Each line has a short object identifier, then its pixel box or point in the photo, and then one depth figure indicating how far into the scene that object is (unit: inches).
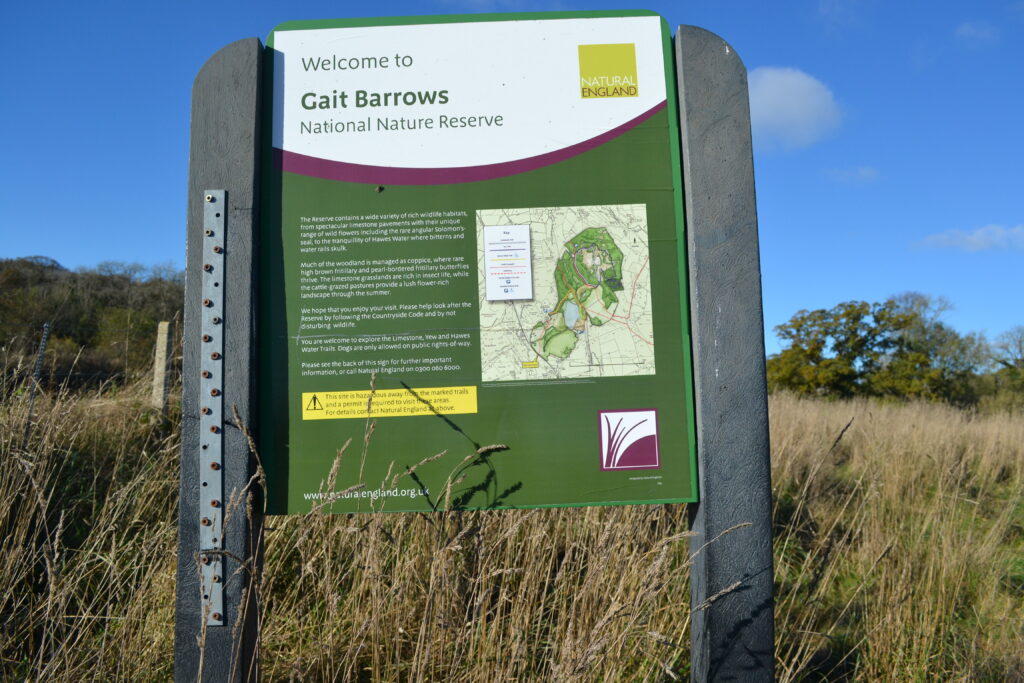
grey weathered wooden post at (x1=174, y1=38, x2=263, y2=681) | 79.9
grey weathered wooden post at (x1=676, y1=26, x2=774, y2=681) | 81.2
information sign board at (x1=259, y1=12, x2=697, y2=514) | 82.3
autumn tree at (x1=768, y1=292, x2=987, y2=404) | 1018.7
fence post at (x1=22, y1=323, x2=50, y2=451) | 134.0
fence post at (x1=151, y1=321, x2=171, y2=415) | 237.5
